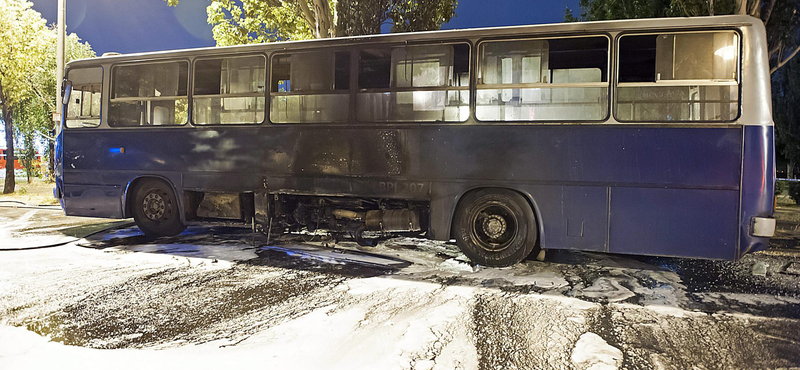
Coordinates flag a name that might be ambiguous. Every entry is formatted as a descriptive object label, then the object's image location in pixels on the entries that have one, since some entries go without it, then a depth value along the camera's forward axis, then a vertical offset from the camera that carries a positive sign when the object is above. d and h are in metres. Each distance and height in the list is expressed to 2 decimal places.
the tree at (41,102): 29.58 +4.25
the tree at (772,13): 12.88 +4.71
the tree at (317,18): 13.93 +5.51
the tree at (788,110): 18.84 +2.81
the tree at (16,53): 19.36 +4.51
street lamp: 14.10 +3.59
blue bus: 5.80 +0.57
